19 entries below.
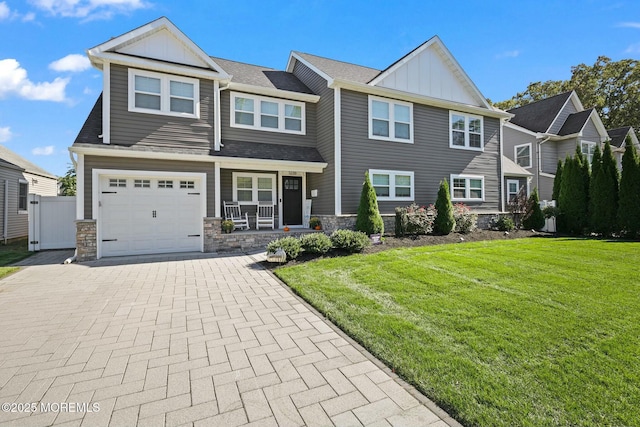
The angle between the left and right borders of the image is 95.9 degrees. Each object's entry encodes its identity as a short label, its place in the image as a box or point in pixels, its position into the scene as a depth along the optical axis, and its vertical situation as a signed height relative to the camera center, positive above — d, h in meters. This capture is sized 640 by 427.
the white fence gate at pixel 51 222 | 9.98 -0.27
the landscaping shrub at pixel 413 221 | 10.27 -0.29
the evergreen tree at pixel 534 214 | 12.64 -0.08
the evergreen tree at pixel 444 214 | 10.73 -0.05
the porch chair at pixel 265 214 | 11.16 -0.02
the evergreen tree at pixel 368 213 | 9.60 +0.00
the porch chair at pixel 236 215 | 10.73 -0.06
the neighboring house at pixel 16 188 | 12.45 +1.27
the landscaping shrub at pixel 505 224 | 12.39 -0.51
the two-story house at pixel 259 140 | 8.72 +2.73
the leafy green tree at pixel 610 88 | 27.47 +12.22
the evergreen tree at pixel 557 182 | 14.70 +1.54
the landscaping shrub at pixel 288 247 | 7.24 -0.85
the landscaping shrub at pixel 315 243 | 7.59 -0.80
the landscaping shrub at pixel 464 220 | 11.35 -0.30
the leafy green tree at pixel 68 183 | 19.48 +2.19
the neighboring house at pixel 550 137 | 19.23 +5.14
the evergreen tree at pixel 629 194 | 10.41 +0.65
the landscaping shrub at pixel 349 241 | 7.84 -0.76
